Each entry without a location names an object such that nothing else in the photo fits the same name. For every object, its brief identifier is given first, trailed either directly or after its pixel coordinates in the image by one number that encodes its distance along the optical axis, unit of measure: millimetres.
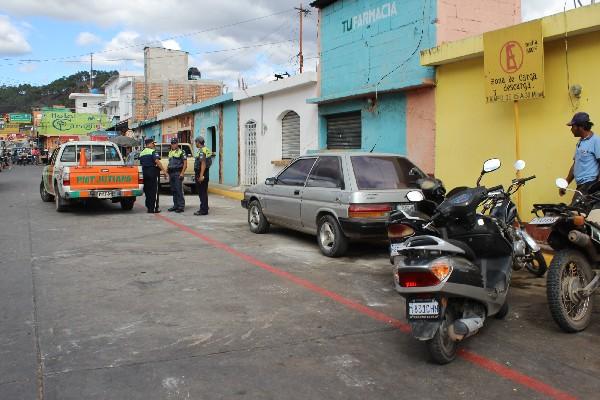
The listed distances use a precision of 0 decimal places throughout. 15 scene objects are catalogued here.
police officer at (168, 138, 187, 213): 12570
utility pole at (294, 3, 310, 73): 30934
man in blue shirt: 6461
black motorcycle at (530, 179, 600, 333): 4336
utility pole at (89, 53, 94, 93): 82975
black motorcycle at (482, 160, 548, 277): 4715
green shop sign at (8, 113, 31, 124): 76375
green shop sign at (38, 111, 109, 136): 64812
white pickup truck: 11695
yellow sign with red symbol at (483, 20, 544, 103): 7941
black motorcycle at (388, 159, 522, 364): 3705
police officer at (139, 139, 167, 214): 12375
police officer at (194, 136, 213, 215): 11898
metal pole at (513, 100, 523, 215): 8164
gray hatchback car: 7094
